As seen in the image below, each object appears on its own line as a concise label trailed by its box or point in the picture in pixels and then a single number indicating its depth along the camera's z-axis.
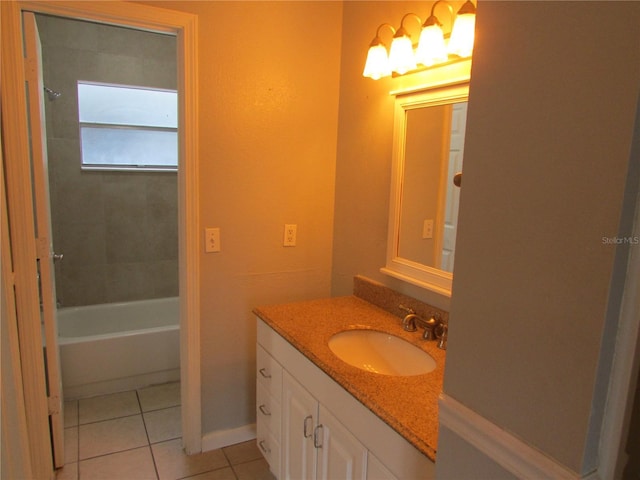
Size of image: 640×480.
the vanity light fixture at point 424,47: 1.46
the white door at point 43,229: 1.78
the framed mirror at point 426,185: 1.66
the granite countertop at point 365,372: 1.12
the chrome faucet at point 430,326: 1.62
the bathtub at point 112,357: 2.72
